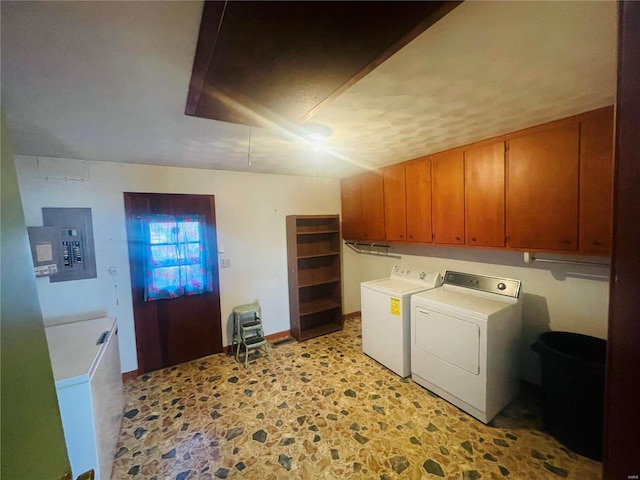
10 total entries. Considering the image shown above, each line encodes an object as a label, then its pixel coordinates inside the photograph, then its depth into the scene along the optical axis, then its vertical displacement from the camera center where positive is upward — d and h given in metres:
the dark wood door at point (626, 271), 0.52 -0.12
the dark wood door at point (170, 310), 2.82 -0.96
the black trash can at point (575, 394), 1.70 -1.28
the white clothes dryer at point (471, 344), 2.07 -1.11
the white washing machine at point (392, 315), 2.69 -1.05
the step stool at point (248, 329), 3.21 -1.33
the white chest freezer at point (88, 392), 1.41 -0.97
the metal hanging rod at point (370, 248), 3.96 -0.44
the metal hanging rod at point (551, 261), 2.00 -0.40
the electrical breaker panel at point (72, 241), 2.46 -0.08
